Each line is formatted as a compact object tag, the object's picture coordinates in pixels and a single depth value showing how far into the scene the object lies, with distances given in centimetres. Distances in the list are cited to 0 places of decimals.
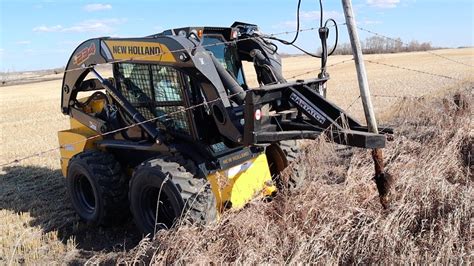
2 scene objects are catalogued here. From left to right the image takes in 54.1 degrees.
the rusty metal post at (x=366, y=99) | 468
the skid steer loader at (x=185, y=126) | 493
